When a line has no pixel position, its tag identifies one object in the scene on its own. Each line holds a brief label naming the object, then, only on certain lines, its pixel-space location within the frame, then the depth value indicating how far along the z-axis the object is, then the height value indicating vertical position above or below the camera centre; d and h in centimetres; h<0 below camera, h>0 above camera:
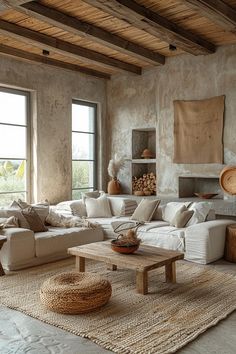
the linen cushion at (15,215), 527 -66
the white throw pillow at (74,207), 645 -69
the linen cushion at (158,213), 627 -77
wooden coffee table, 388 -97
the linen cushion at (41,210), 568 -64
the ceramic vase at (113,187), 768 -41
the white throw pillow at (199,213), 551 -67
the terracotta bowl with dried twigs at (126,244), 418 -85
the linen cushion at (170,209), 593 -67
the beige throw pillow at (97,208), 656 -71
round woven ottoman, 333 -112
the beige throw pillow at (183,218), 552 -74
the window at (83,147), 769 +39
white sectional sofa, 474 -99
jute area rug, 292 -128
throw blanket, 576 -82
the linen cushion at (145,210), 608 -70
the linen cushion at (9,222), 496 -73
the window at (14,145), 647 +36
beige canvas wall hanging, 654 +62
